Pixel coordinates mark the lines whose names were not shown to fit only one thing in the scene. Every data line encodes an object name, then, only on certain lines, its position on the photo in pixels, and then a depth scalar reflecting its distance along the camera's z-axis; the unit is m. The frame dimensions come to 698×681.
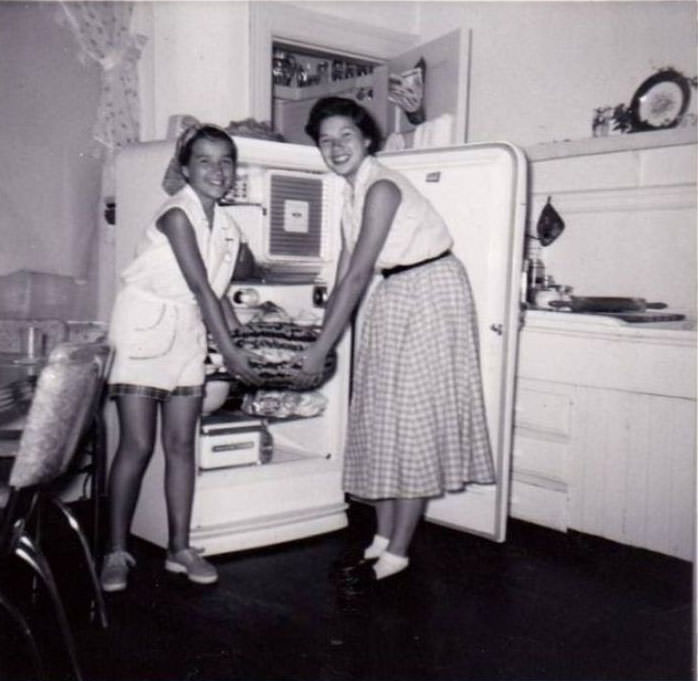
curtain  2.85
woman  2.21
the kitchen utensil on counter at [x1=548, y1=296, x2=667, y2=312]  2.89
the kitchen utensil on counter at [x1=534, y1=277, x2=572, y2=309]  3.04
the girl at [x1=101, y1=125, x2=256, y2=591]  2.19
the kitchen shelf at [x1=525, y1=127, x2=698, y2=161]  2.94
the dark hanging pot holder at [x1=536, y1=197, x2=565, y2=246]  3.35
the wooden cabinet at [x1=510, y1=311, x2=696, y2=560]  2.53
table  1.76
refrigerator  2.55
